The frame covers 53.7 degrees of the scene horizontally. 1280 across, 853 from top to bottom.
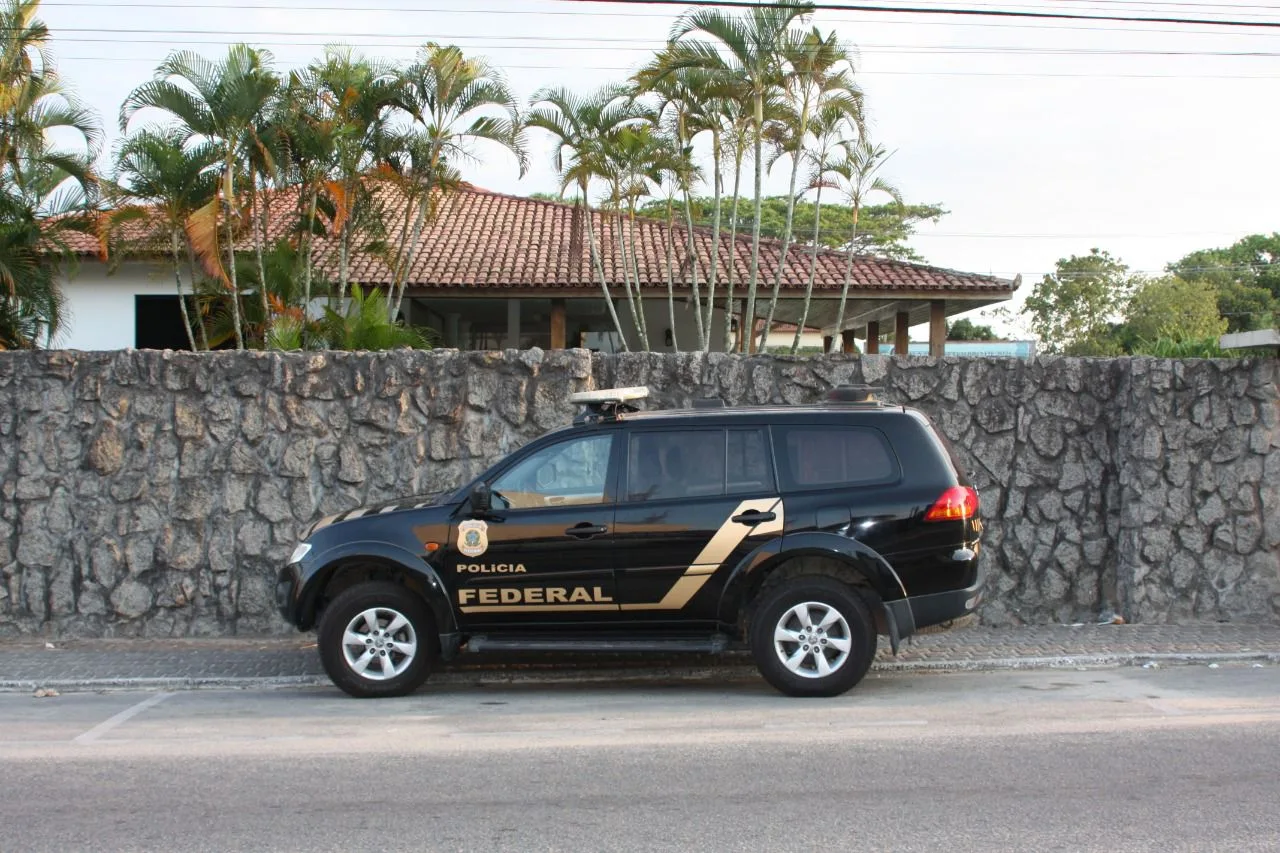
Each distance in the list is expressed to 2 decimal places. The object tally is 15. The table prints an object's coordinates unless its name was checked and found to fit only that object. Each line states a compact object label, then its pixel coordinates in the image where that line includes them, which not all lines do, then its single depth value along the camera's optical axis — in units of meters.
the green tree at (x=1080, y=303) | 52.59
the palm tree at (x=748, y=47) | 16.03
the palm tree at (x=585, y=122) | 17.39
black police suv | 7.90
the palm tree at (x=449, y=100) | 15.96
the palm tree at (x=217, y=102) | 14.38
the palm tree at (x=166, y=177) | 14.57
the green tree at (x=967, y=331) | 64.44
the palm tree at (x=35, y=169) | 15.55
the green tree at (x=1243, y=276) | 58.00
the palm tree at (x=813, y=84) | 16.52
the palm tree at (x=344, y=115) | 15.98
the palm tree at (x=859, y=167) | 18.86
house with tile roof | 23.64
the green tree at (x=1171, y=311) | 50.25
